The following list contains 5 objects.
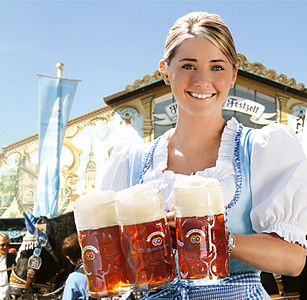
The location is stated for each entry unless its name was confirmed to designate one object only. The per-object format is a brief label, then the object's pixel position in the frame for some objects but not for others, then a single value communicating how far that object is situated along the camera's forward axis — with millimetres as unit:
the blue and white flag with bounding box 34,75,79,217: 7402
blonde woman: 1054
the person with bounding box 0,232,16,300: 5254
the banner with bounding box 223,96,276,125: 9602
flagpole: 8438
